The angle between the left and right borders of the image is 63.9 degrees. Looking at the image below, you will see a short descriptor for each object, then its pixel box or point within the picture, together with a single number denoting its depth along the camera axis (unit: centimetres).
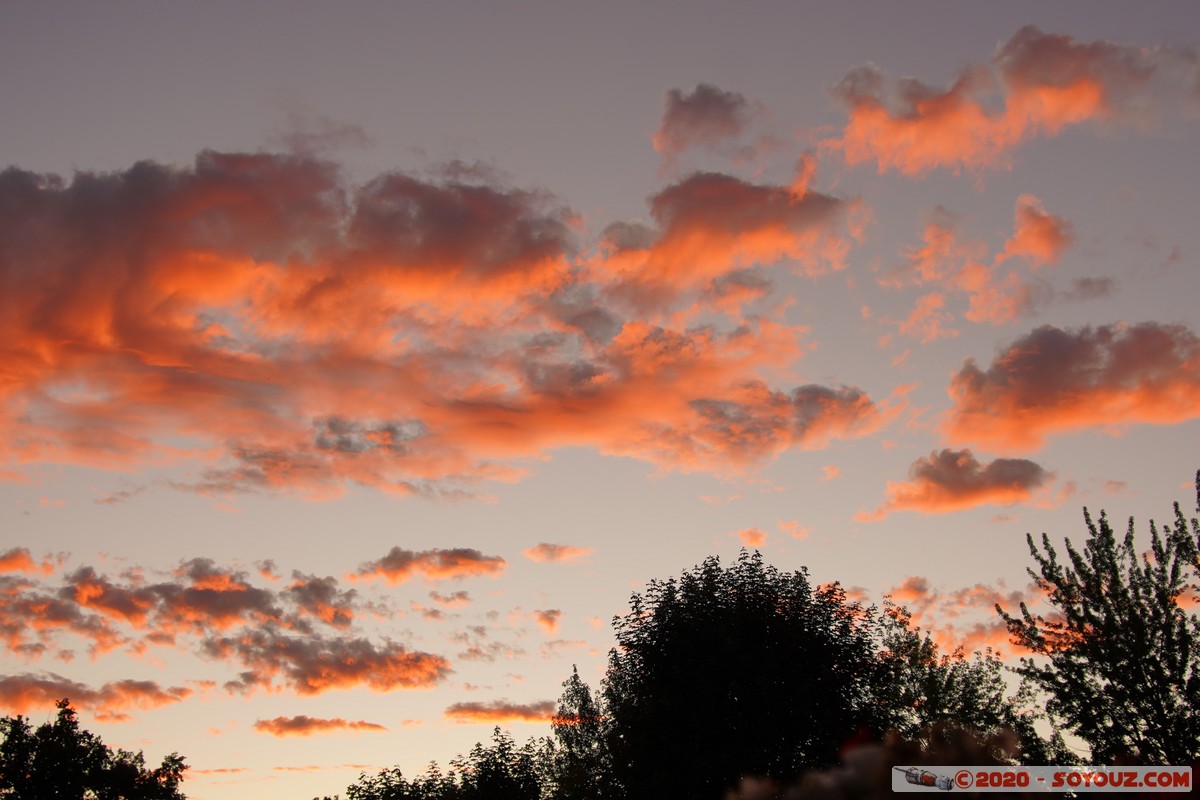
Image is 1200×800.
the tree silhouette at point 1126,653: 3089
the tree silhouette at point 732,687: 4844
